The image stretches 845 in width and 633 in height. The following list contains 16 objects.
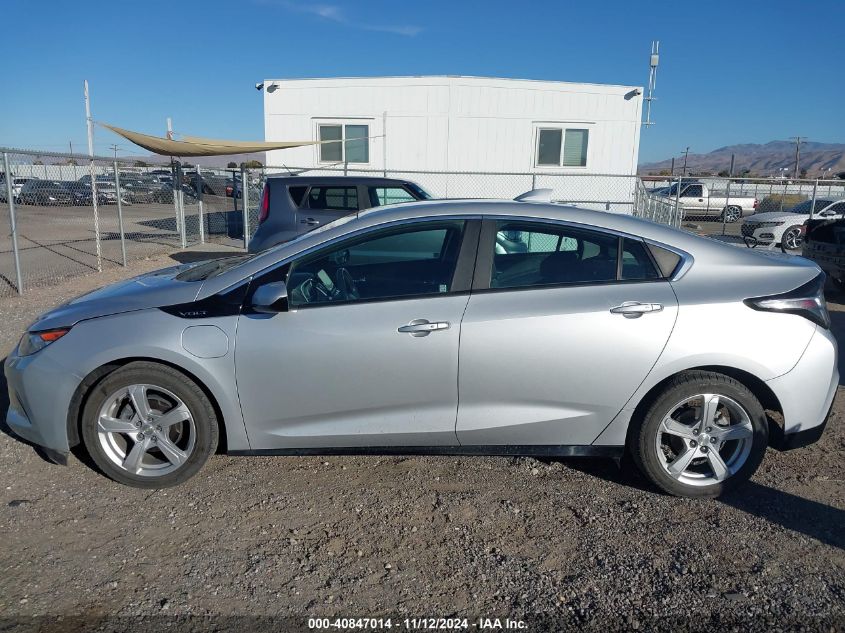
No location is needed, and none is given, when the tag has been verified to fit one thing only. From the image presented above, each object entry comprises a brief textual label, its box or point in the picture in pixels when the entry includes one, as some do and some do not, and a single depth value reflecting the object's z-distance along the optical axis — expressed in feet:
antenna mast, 56.70
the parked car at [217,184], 73.20
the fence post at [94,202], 34.28
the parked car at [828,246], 30.63
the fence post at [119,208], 36.63
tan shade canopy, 46.85
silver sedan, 11.14
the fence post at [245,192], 46.12
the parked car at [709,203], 91.71
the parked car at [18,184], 35.29
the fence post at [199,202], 50.98
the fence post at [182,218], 49.03
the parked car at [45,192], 34.84
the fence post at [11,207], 26.91
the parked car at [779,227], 55.06
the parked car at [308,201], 31.81
